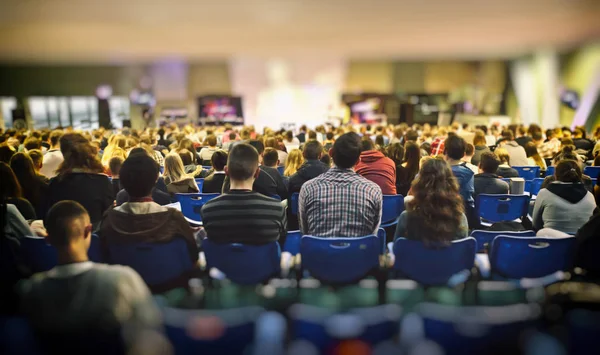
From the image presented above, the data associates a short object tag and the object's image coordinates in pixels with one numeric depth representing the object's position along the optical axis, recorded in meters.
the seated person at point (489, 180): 5.01
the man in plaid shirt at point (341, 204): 3.28
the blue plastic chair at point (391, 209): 4.61
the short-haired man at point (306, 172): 5.03
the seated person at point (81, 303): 1.93
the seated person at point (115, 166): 5.11
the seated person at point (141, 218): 2.87
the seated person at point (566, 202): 3.79
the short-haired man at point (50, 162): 6.38
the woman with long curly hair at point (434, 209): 2.93
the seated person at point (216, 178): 5.07
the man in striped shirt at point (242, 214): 3.06
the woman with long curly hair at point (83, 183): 3.74
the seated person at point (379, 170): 5.16
